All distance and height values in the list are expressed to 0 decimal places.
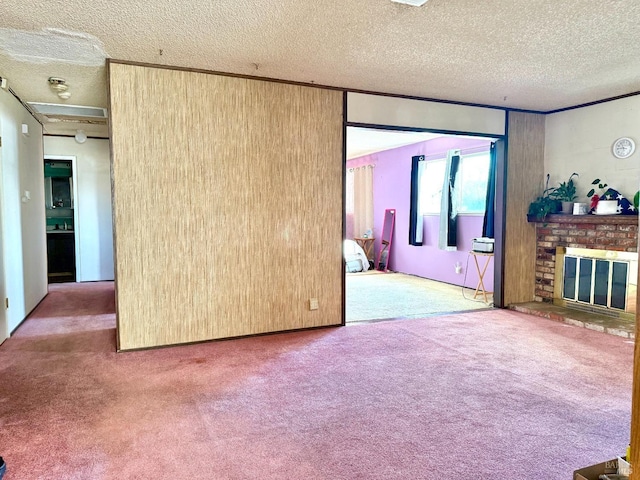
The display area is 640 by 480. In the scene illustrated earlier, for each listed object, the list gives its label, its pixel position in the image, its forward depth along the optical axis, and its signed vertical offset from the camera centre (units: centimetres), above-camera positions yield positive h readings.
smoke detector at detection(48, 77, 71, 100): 404 +120
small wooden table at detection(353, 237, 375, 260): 894 -70
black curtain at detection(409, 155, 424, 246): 761 +19
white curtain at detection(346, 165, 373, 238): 915 +24
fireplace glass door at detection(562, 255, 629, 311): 456 -76
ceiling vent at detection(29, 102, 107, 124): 518 +122
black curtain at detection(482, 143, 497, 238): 586 +13
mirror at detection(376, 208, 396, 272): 846 -54
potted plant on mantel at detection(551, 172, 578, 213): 504 +22
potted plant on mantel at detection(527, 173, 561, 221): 512 +9
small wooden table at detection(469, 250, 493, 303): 576 -87
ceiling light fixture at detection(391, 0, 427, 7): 249 +122
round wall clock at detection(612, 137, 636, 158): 450 +70
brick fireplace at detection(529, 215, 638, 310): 448 -27
